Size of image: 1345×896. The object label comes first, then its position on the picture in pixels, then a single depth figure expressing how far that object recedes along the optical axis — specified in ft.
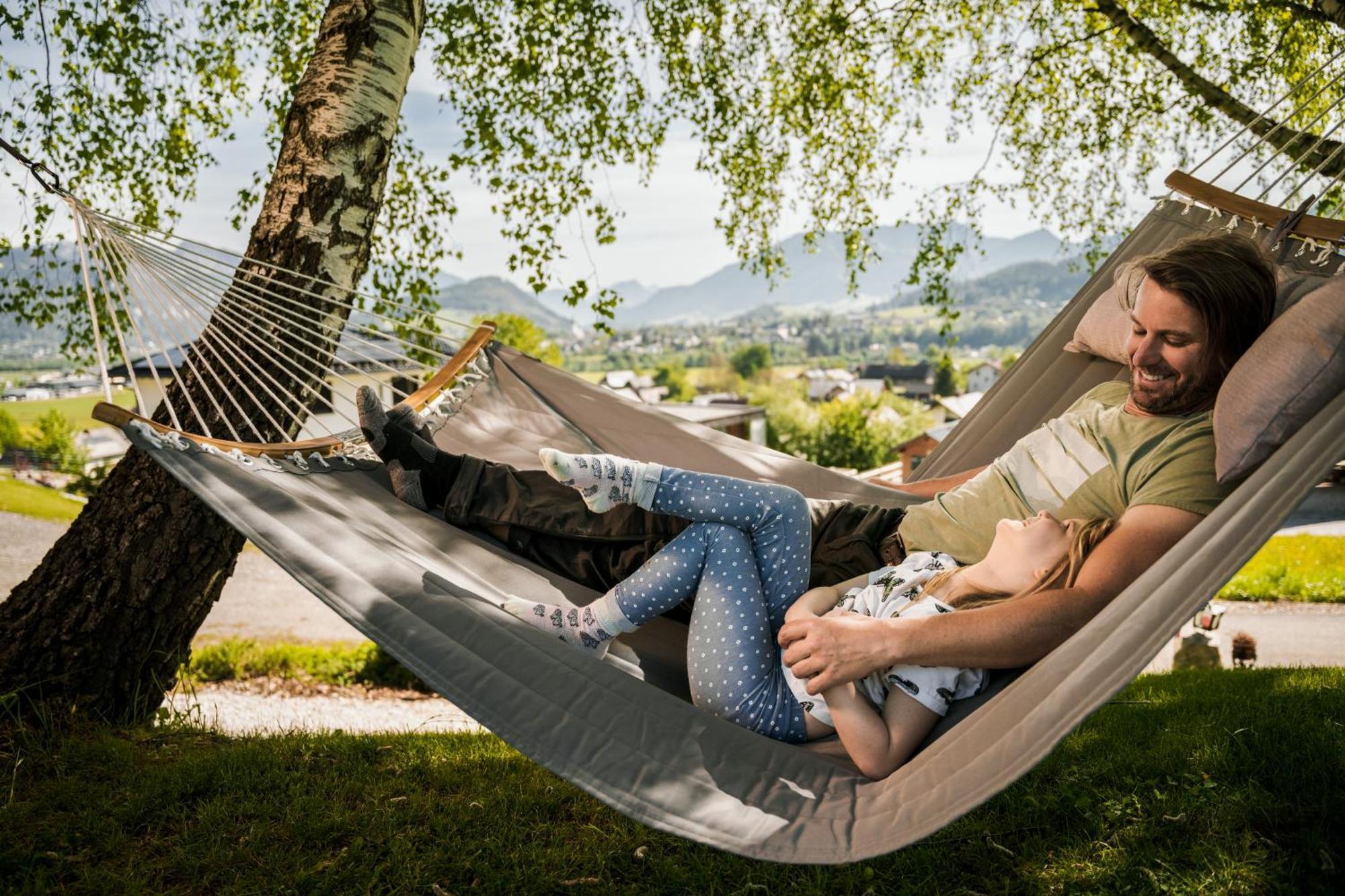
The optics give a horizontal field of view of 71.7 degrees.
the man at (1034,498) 3.70
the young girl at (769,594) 3.86
